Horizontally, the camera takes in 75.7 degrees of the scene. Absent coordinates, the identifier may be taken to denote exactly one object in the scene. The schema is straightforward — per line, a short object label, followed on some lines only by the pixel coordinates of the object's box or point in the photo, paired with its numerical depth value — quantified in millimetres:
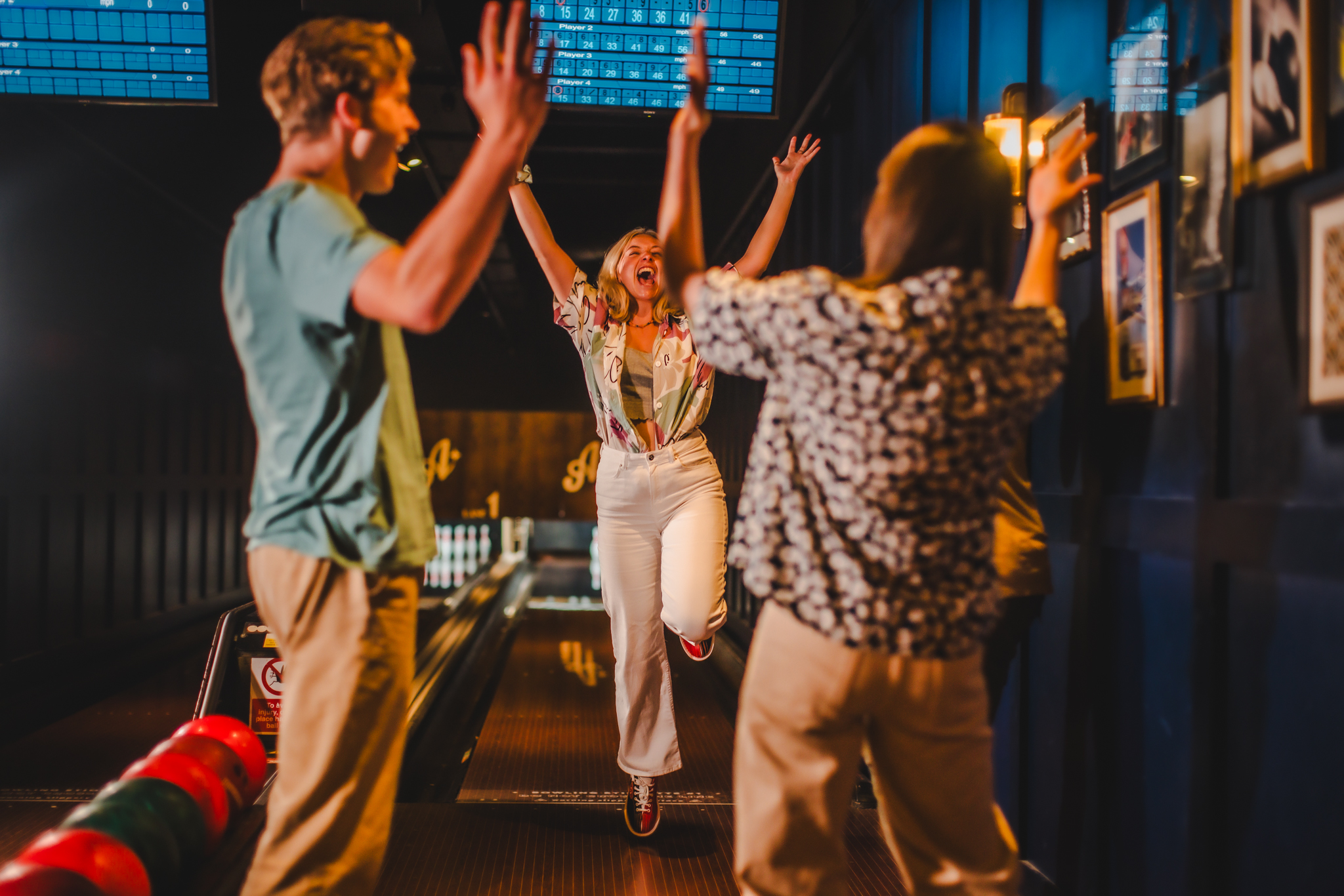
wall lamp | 2277
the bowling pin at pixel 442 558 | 10986
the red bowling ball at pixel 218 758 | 2283
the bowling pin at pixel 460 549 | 12360
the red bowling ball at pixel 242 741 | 2443
